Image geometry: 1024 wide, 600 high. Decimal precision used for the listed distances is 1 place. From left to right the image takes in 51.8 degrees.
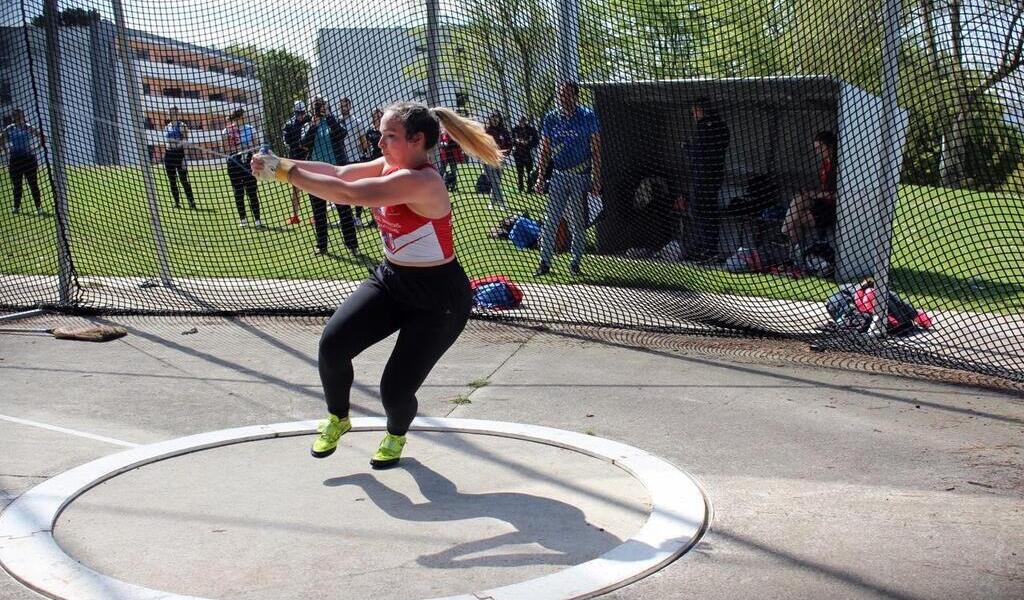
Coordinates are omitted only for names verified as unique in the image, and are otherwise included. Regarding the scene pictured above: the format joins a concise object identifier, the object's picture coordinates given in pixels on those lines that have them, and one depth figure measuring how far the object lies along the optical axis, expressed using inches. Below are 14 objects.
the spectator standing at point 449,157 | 410.9
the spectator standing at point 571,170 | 384.8
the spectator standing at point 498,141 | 381.3
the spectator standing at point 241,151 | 394.3
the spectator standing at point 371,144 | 388.2
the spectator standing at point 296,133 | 402.9
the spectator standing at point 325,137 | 397.1
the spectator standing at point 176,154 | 398.9
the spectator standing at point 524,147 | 395.5
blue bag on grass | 463.2
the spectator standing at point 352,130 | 381.4
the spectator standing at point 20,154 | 434.6
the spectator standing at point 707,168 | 407.5
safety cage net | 320.8
